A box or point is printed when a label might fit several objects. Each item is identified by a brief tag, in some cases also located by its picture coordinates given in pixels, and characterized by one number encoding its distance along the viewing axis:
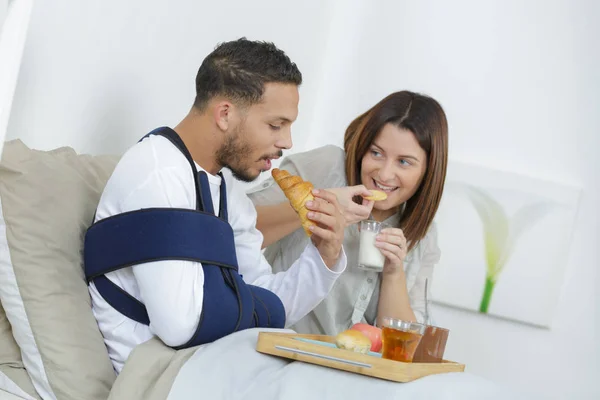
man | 2.15
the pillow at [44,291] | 2.13
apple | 2.42
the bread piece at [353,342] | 2.21
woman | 2.84
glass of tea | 2.20
